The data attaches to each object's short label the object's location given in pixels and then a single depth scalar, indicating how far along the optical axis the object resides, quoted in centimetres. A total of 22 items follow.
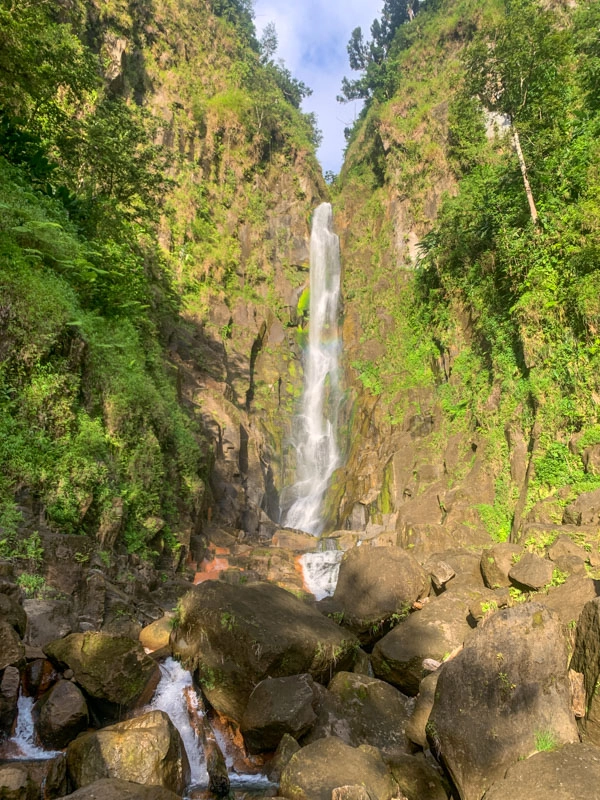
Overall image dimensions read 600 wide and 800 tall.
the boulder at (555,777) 379
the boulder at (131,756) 491
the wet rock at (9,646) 486
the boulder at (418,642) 778
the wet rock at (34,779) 424
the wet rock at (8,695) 497
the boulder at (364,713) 636
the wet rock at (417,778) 518
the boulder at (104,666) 578
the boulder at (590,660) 460
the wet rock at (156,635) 795
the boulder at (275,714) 608
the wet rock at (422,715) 598
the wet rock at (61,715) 528
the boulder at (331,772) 493
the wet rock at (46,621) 611
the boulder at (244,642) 688
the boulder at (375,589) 962
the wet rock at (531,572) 822
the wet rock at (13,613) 504
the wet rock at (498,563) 934
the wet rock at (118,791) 404
